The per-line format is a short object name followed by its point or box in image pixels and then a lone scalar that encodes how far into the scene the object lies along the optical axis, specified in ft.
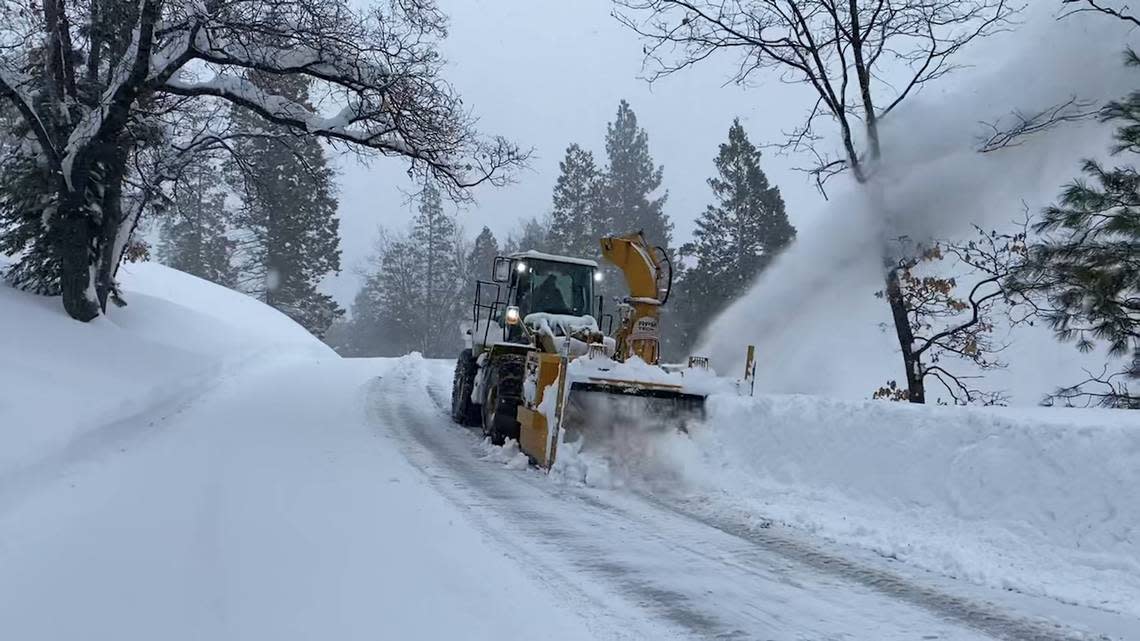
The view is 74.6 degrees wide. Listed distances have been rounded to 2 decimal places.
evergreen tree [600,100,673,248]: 157.58
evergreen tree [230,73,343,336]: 123.95
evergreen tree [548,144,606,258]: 151.23
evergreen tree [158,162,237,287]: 160.86
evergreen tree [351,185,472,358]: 187.73
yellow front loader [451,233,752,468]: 28.02
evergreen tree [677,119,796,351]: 98.84
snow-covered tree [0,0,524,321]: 35.06
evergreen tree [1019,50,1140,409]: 28.60
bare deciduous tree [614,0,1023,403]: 35.40
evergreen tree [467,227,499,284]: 197.06
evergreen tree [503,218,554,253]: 207.76
